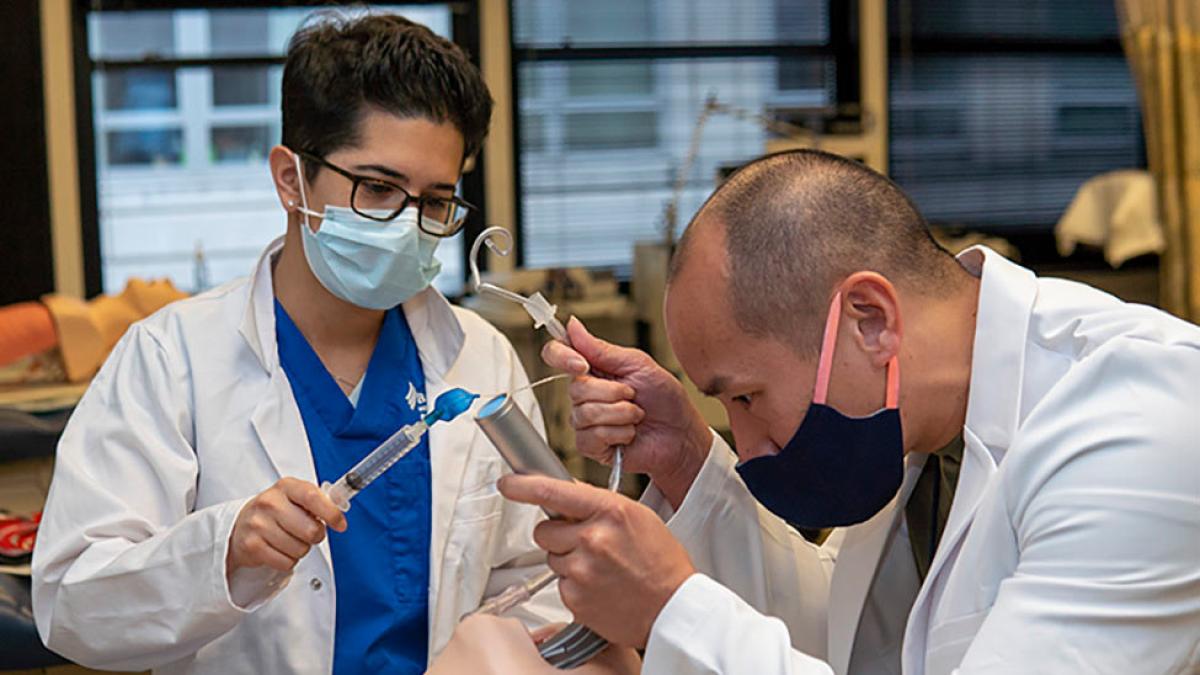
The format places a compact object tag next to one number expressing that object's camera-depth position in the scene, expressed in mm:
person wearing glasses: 1455
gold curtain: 4207
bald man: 1084
